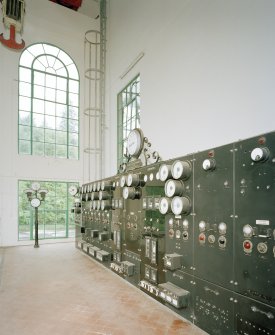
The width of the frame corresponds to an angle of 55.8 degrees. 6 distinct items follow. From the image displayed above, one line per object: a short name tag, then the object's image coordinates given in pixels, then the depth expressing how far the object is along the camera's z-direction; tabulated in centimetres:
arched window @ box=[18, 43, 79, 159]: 980
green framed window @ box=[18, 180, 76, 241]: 959
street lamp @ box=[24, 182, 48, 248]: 895
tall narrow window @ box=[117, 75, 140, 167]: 811
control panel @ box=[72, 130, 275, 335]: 251
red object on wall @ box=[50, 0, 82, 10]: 1058
